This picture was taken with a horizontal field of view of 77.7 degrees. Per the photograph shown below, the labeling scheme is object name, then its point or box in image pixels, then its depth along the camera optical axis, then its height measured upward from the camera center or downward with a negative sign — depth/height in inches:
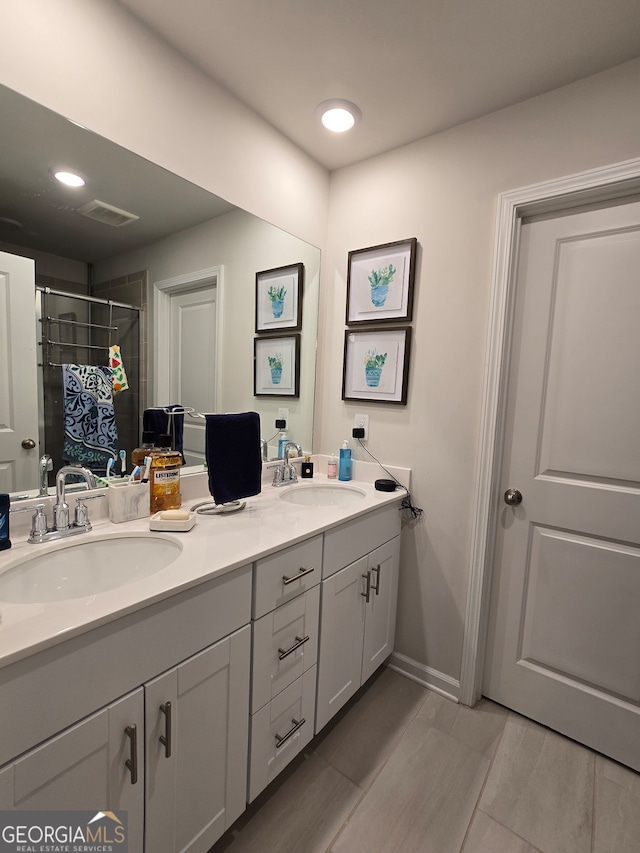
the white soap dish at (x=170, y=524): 45.8 -15.9
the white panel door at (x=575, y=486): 54.5 -12.2
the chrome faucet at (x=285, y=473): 71.1 -14.8
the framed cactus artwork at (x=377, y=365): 69.8 +5.6
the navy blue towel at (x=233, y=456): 53.6 -9.3
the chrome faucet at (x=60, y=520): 41.1 -14.8
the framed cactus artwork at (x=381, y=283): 68.4 +20.2
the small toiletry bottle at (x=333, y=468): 77.1 -14.4
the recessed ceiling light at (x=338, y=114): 58.9 +42.5
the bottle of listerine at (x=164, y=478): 51.3 -12.0
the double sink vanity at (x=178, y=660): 27.5 -24.2
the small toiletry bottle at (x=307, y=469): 76.8 -14.9
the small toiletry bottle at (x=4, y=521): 38.5 -13.7
